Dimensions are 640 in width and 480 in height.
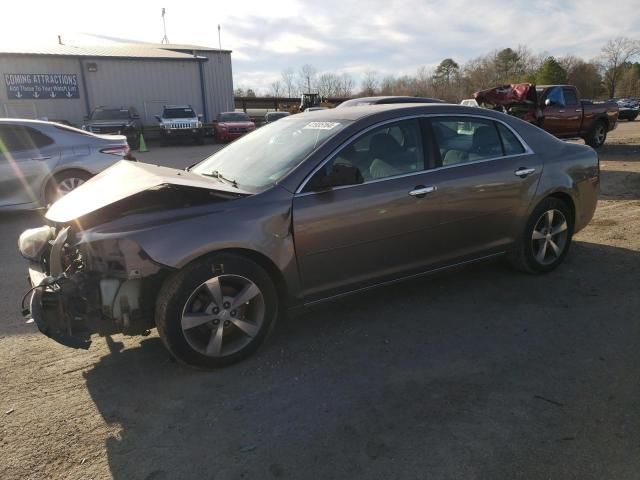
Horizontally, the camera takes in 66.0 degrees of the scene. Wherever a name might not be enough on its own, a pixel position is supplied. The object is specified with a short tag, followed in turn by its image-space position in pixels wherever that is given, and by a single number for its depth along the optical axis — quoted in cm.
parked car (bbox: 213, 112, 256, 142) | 2416
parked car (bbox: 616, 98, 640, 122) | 3481
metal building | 2595
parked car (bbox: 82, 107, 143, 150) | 2162
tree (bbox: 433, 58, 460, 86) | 7581
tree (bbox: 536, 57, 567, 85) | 5528
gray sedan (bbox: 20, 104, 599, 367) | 297
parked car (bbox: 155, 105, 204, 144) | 2330
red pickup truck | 1517
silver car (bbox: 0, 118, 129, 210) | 721
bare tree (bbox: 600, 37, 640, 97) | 7138
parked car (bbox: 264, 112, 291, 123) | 2161
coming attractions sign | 2566
